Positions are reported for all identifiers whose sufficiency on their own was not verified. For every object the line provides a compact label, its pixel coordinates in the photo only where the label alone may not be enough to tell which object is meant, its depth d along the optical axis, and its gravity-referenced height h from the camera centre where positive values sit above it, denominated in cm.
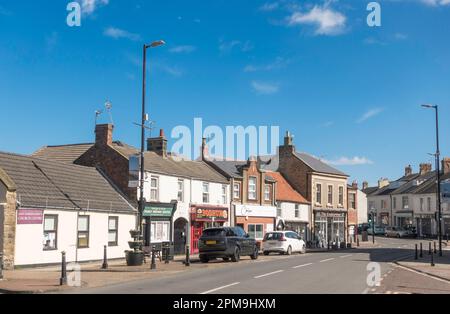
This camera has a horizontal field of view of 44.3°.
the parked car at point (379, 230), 8402 -192
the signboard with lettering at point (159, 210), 3344 +33
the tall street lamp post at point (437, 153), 3747 +442
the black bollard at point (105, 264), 2406 -213
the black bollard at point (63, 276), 1712 -190
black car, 2827 -144
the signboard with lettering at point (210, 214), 3878 +13
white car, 3688 -175
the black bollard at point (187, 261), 2631 -214
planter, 2486 -191
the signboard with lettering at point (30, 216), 2385 -7
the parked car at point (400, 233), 7794 -215
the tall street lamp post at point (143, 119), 2457 +436
